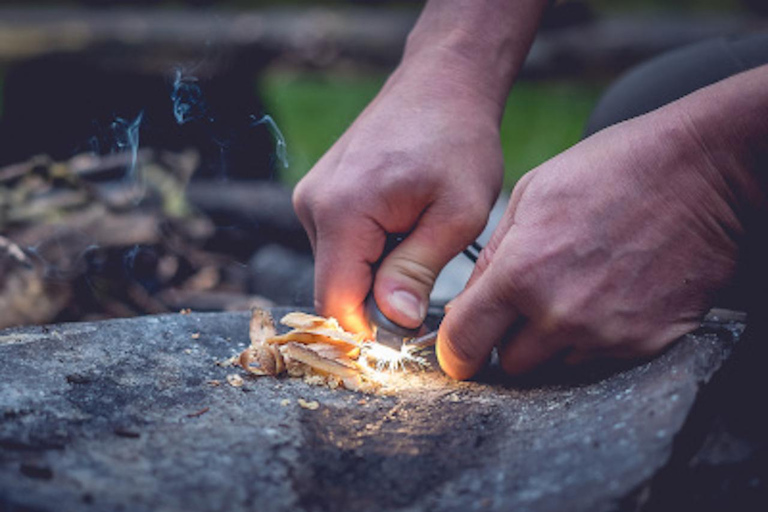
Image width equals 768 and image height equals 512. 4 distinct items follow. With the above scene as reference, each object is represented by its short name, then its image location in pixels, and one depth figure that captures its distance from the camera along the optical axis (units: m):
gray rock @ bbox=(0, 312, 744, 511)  0.40
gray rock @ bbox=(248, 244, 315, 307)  0.66
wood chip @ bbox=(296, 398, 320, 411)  0.47
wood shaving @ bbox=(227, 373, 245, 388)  0.48
